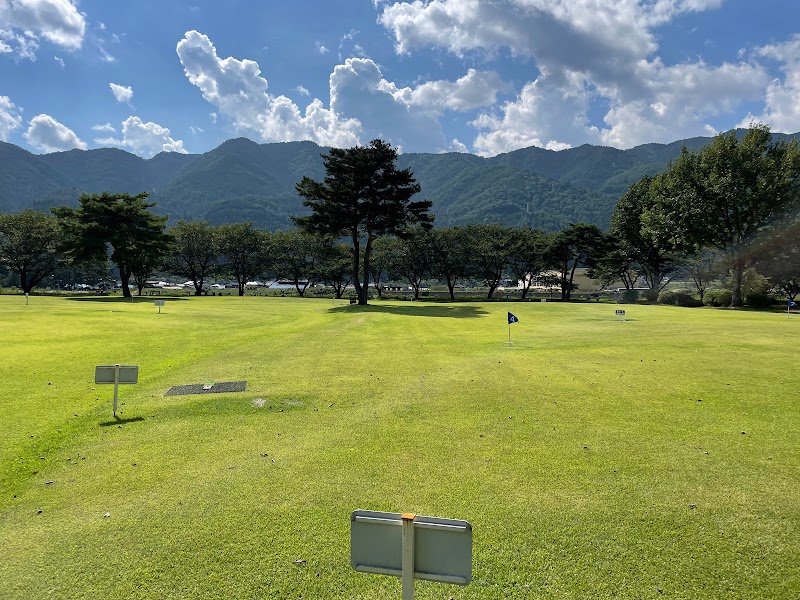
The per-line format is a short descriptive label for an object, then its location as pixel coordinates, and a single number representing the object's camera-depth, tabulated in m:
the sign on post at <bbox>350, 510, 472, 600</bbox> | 2.61
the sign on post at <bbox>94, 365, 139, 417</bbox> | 8.73
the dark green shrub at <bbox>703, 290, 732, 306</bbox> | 47.62
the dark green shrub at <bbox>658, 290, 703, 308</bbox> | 49.78
